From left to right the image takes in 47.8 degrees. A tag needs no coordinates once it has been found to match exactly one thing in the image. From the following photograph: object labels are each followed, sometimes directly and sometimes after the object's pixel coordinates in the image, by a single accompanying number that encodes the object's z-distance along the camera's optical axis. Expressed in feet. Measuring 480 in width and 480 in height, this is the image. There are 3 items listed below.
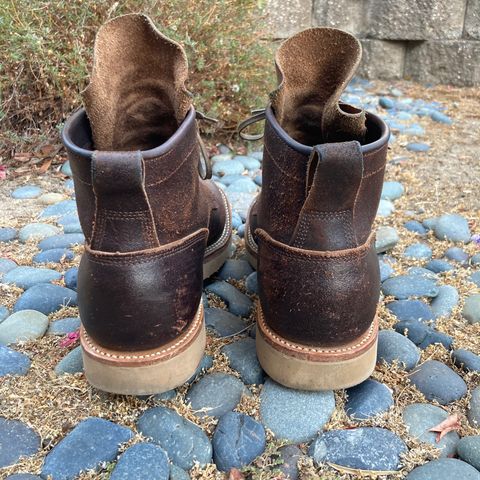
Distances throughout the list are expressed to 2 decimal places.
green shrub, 2.36
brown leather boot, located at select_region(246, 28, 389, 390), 1.03
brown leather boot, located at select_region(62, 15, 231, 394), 1.01
